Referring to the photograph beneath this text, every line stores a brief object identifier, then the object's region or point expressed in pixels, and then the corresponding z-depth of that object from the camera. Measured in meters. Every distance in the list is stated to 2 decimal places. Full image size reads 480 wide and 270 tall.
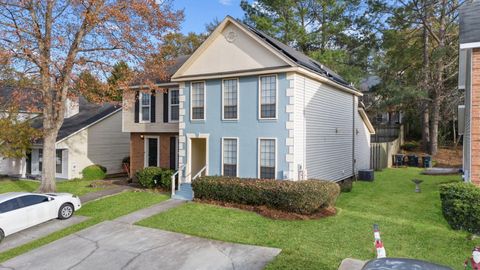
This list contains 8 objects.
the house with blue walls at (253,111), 14.24
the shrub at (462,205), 9.34
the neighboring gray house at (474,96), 10.16
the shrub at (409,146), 33.43
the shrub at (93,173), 23.16
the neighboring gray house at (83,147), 23.03
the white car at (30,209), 11.20
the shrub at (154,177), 16.94
